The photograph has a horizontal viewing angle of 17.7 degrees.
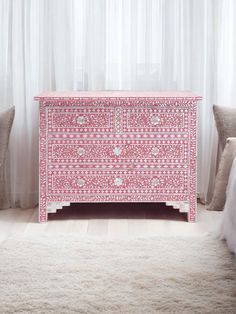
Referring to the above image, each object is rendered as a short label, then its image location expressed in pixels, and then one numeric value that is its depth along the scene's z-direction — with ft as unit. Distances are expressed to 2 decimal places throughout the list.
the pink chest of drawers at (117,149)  14.70
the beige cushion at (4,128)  15.80
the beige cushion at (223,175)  15.31
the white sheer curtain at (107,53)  16.19
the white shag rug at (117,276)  10.34
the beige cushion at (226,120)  15.80
